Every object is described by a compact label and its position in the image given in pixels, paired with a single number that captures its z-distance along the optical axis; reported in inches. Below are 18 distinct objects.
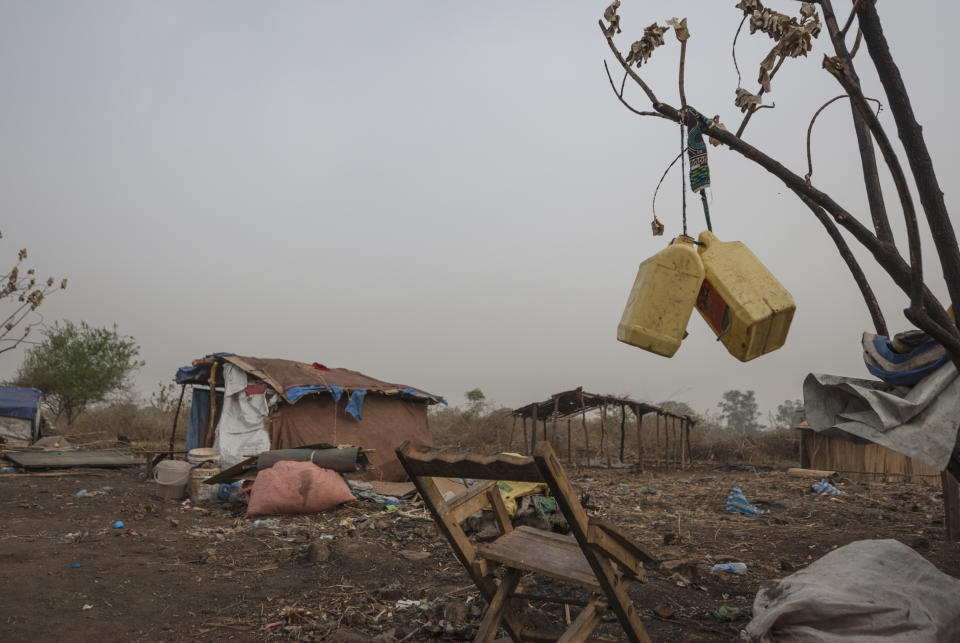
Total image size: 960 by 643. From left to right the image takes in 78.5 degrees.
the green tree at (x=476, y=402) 969.5
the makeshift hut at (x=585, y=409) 568.4
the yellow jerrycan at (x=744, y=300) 73.0
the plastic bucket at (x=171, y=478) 354.3
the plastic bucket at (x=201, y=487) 342.0
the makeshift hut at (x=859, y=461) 558.3
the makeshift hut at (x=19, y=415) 668.1
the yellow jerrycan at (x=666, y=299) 76.2
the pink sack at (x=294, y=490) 295.0
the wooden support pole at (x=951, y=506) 200.4
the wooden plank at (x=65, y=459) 476.4
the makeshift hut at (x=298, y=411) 451.8
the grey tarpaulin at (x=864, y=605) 99.3
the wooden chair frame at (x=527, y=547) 78.2
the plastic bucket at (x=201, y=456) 406.9
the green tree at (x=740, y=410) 2145.7
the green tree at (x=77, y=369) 984.3
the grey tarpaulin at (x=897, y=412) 90.6
